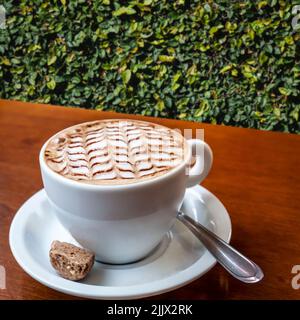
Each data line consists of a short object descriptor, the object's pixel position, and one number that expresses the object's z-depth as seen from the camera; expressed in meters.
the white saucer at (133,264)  0.45
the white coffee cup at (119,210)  0.48
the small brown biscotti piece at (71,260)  0.49
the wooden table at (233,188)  0.51
